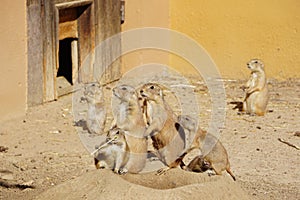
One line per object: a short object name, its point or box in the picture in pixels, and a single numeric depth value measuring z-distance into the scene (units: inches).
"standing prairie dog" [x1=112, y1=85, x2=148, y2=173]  425.6
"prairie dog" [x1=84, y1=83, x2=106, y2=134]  589.0
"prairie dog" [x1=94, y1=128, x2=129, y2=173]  424.9
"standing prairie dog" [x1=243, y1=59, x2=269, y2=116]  657.3
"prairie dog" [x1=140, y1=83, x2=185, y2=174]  445.6
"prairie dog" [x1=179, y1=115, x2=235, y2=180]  459.0
